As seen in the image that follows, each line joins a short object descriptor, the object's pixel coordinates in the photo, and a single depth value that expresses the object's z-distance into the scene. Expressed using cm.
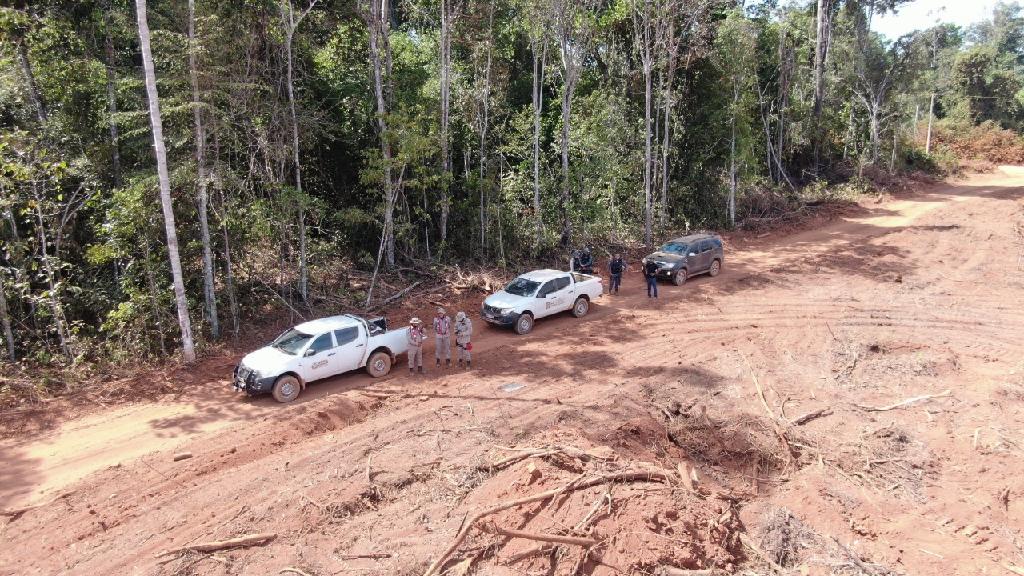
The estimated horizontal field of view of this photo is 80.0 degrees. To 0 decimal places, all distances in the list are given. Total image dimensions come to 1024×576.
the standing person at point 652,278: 2052
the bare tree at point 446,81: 2123
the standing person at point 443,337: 1472
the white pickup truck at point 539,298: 1709
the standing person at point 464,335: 1488
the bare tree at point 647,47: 2444
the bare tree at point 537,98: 2242
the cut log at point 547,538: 803
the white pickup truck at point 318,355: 1288
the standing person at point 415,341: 1412
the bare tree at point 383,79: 1928
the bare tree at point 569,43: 2209
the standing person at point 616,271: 2075
